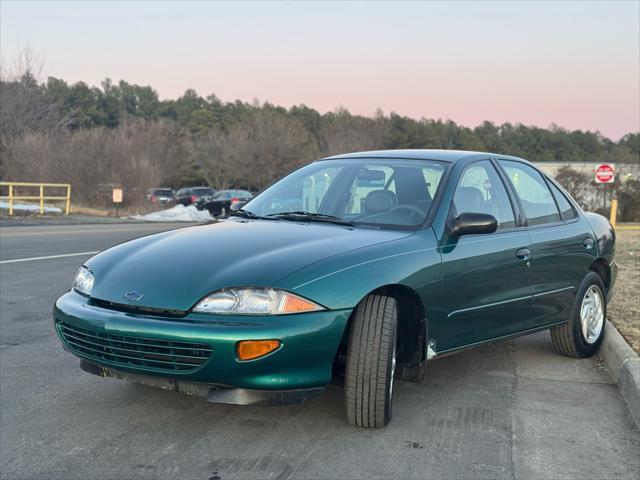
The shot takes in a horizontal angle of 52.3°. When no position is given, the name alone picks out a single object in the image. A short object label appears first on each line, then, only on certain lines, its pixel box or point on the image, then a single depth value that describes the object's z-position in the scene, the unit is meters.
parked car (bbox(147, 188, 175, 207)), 30.23
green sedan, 3.10
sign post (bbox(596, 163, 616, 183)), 22.70
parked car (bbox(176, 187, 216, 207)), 36.34
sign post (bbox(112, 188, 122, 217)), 25.78
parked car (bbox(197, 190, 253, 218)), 30.80
